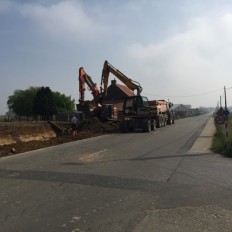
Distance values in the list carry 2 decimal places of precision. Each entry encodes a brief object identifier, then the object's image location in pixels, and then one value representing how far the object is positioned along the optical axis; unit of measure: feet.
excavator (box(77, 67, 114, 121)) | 85.17
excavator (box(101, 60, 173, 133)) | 76.69
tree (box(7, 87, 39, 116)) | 213.86
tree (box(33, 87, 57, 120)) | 180.62
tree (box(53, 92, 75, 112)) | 202.38
